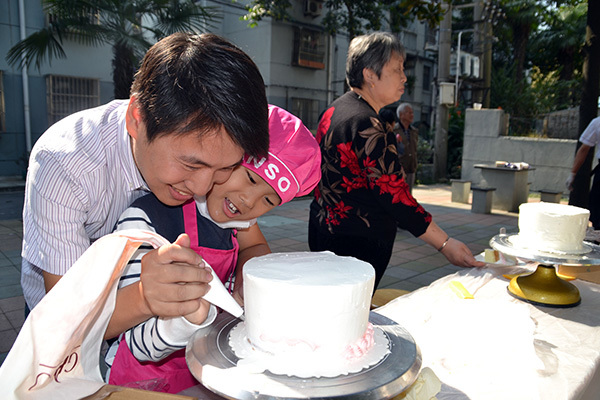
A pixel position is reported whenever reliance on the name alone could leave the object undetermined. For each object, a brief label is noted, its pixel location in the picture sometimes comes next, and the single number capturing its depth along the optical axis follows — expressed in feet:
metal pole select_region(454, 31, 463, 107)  49.57
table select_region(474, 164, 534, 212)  26.30
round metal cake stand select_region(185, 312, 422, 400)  2.62
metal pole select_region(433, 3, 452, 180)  38.27
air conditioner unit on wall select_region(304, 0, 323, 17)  51.31
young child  3.53
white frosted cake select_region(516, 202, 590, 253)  5.50
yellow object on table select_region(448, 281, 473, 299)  5.76
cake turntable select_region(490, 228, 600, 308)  5.24
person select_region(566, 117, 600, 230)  12.91
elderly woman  6.47
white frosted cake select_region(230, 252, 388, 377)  2.91
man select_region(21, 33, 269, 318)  3.03
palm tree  23.04
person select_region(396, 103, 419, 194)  22.29
